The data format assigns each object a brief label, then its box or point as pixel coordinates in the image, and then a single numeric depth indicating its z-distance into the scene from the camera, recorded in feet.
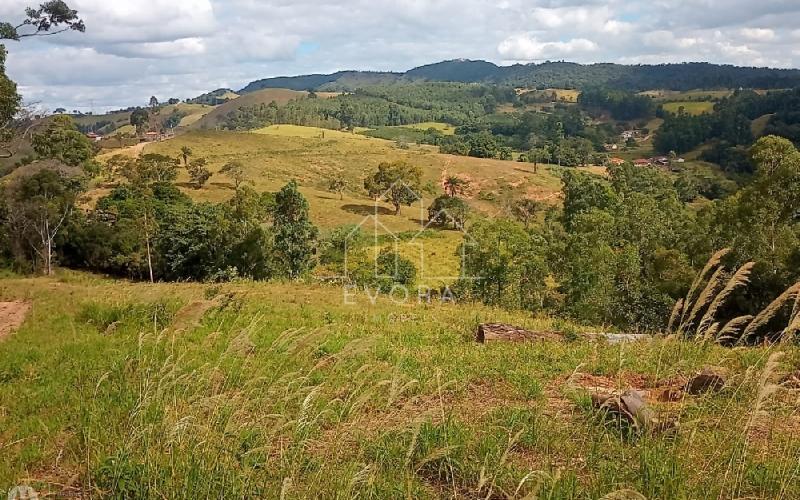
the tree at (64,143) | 128.26
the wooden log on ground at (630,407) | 15.05
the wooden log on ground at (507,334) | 36.45
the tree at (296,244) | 113.91
